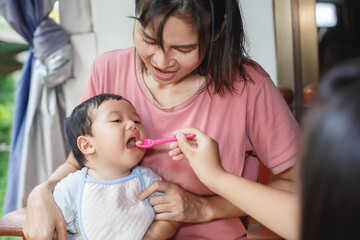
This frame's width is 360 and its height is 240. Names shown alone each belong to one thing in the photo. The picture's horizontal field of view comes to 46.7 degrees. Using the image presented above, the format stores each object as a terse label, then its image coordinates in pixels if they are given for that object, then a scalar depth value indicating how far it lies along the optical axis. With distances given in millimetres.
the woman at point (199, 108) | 1214
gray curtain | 2289
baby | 1243
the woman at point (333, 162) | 466
